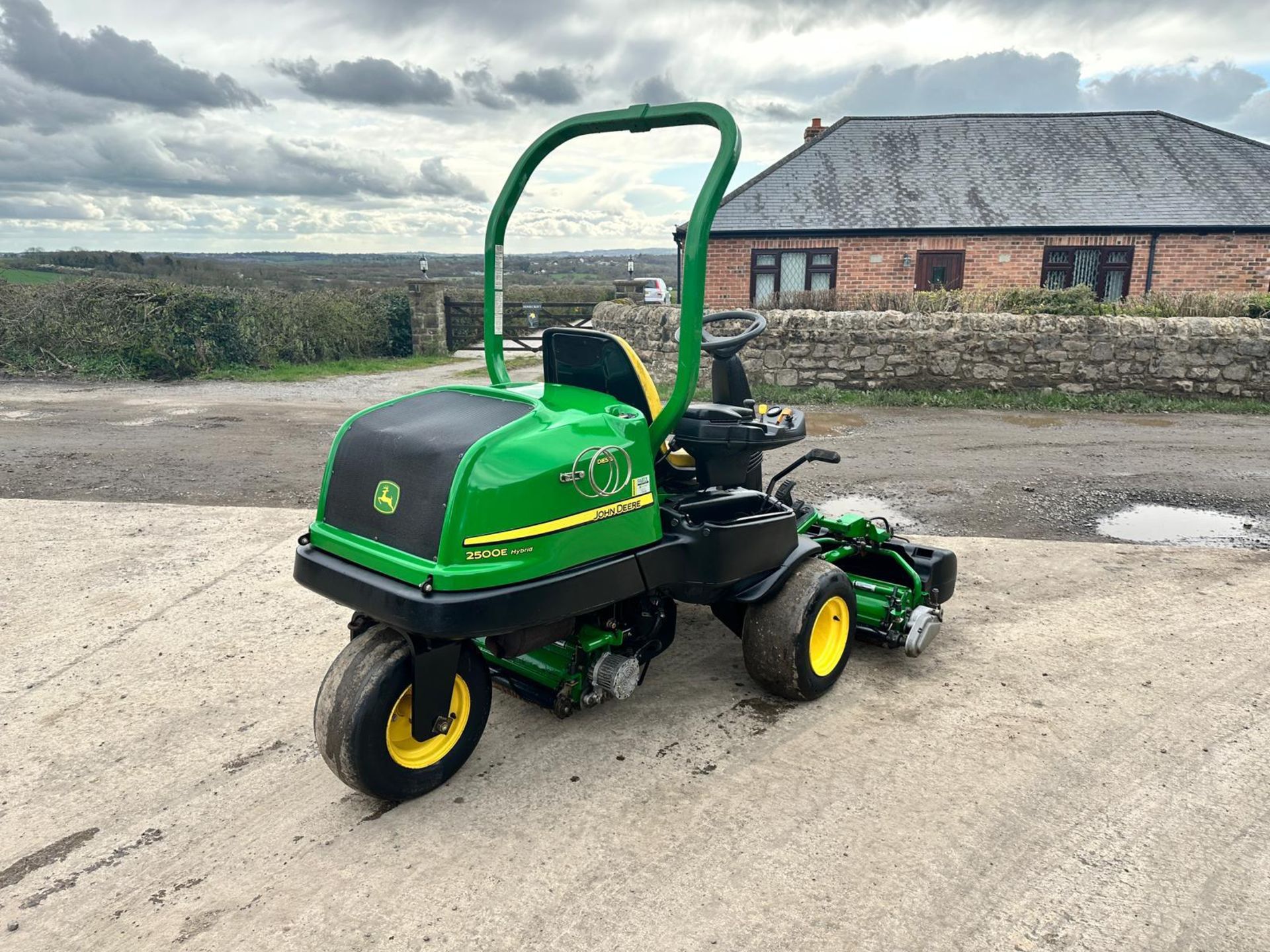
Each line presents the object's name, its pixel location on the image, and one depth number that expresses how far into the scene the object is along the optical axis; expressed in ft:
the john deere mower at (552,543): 9.15
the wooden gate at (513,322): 62.13
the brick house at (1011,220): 57.21
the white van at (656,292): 55.72
